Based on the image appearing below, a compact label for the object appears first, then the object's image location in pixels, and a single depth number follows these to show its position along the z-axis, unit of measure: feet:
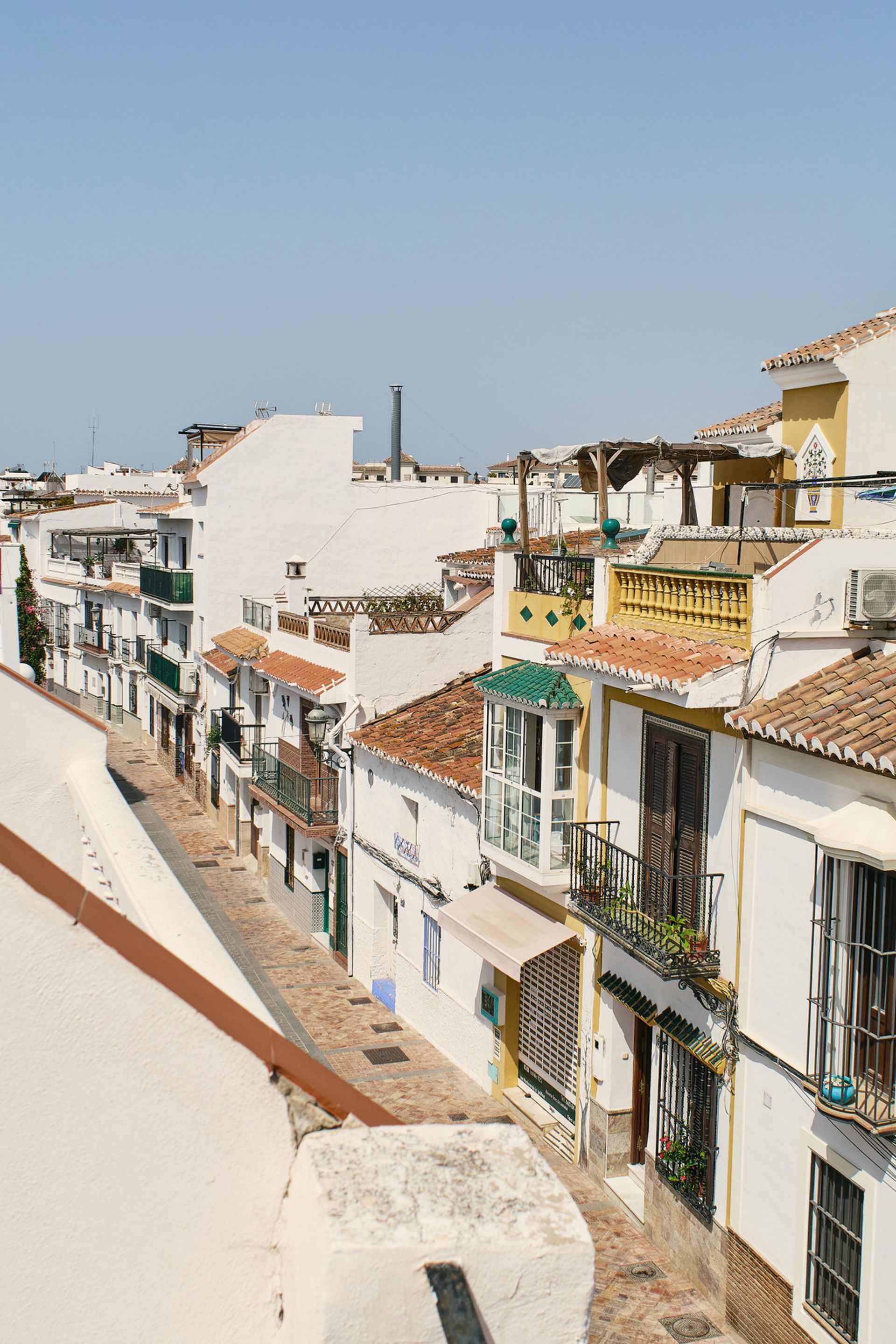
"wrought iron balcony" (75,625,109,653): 173.99
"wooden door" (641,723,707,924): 40.50
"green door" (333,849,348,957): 77.77
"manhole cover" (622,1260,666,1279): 42.29
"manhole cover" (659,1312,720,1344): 38.68
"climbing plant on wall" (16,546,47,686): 163.12
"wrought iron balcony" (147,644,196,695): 128.67
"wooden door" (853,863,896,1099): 30.58
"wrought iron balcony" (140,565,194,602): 128.16
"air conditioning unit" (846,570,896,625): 36.40
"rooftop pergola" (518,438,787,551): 49.93
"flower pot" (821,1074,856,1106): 31.14
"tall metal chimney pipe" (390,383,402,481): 148.66
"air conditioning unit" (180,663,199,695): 128.26
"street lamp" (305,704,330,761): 73.00
